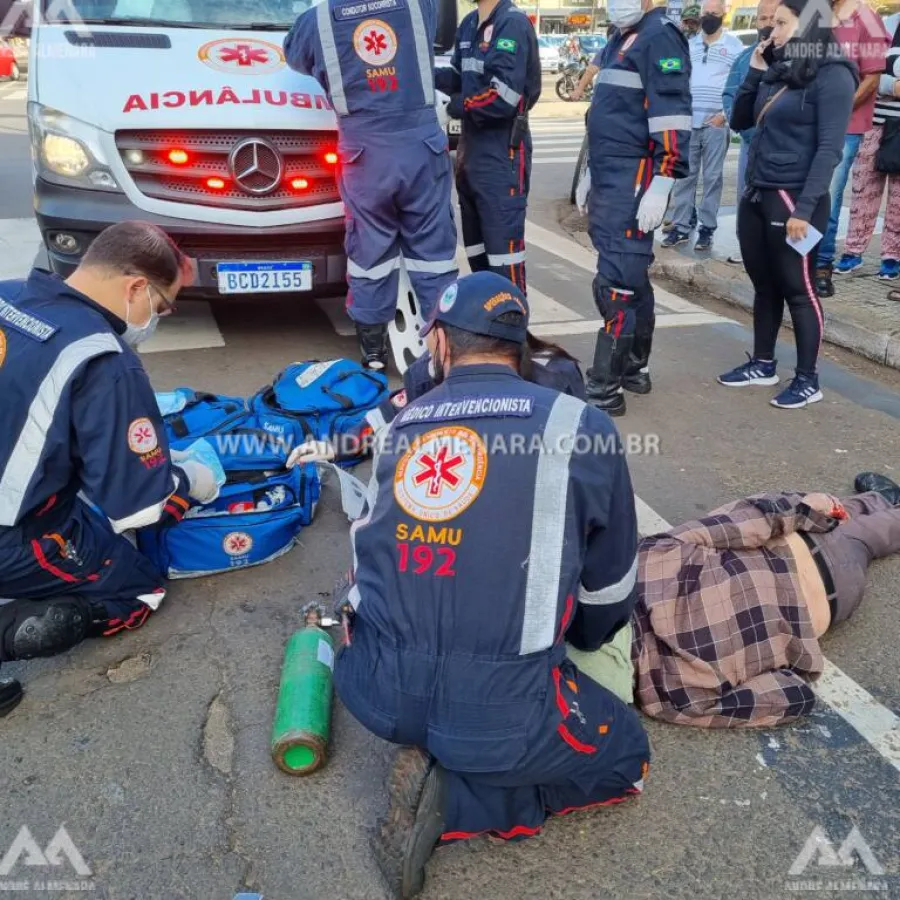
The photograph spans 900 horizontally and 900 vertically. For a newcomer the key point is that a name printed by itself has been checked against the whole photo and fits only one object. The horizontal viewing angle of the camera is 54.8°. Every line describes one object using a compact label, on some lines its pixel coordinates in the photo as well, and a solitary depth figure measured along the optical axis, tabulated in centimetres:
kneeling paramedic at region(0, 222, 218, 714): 249
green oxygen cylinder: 231
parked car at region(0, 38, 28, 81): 2239
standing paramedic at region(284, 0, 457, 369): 427
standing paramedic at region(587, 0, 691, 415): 414
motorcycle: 2472
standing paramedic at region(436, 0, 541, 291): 481
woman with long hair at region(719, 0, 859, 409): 418
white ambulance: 453
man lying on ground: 249
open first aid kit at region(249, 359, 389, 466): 388
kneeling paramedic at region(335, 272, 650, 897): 188
